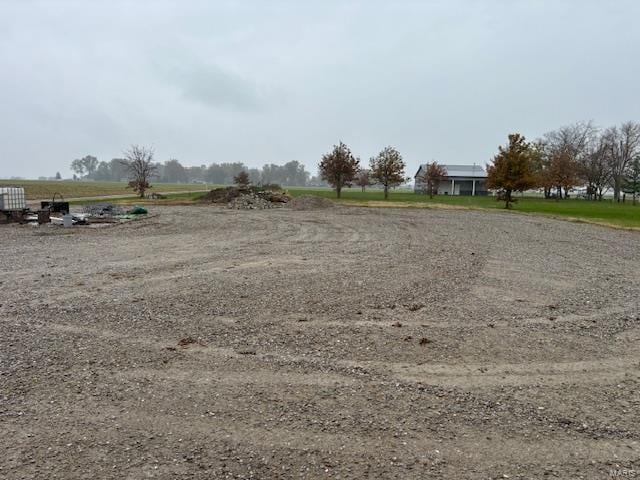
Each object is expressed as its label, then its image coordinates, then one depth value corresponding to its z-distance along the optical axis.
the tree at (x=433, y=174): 55.69
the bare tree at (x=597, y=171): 64.88
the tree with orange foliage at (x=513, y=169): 32.84
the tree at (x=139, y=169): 41.28
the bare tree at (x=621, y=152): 64.41
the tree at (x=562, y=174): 57.00
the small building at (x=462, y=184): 74.44
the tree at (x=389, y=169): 49.25
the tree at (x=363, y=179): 59.53
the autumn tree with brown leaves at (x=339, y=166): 45.84
